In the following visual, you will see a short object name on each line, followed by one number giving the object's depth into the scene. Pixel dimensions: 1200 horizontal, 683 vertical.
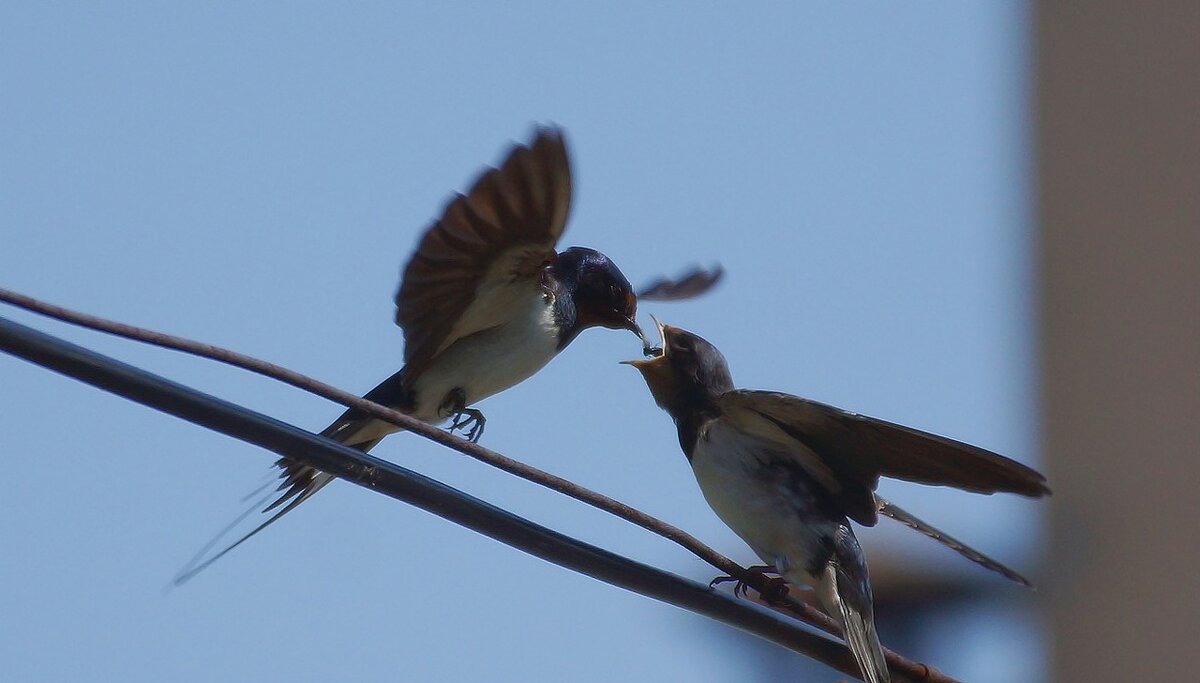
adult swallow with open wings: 7.53
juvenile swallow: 7.72
